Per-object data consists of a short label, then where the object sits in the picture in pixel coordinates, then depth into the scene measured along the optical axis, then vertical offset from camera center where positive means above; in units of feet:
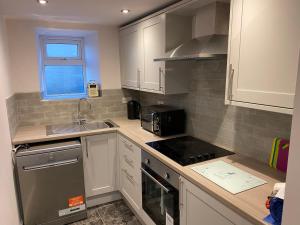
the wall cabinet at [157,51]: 6.64 +0.85
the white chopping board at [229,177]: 4.04 -2.01
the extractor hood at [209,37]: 5.15 +0.98
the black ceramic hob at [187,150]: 5.40 -2.01
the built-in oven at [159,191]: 5.21 -3.03
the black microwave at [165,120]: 7.14 -1.48
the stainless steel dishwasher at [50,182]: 6.95 -3.46
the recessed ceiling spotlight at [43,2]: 6.08 +2.05
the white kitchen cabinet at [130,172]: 6.98 -3.27
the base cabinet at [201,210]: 3.72 -2.51
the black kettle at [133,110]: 9.95 -1.54
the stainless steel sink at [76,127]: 8.31 -2.05
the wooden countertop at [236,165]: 3.43 -2.03
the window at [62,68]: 9.82 +0.38
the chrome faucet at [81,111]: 9.60 -1.56
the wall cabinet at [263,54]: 3.47 +0.37
